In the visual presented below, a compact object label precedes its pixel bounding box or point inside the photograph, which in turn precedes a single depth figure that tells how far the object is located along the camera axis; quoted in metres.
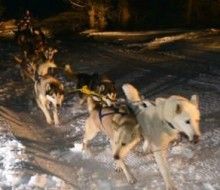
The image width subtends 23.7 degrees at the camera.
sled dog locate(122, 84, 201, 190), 5.53
